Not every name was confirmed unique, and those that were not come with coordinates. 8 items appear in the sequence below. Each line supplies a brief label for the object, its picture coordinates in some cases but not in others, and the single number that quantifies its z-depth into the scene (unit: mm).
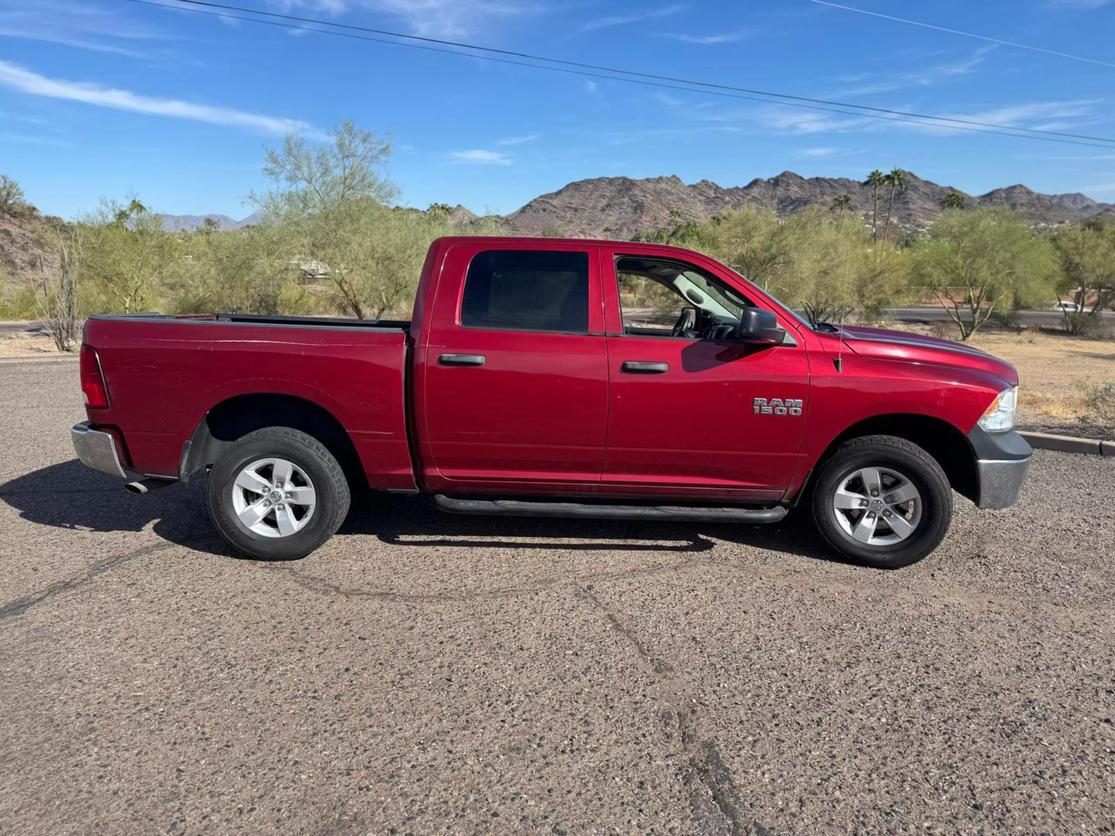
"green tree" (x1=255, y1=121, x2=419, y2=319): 25422
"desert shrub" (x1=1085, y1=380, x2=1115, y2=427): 8894
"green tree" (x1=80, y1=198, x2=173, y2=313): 26750
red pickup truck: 4344
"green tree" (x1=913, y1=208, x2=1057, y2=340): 32125
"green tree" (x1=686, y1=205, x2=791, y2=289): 33156
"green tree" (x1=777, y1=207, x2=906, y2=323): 32656
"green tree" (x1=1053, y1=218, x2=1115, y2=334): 38906
